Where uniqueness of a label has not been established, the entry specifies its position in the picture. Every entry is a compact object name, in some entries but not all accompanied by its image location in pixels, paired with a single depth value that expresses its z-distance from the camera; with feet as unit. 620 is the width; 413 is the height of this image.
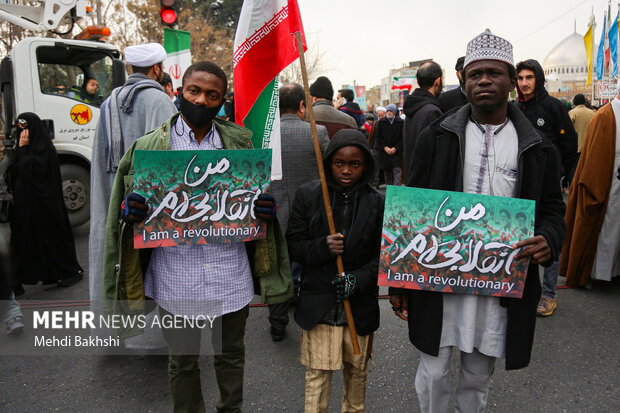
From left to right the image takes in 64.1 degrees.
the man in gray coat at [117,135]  10.52
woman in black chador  16.38
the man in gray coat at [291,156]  12.56
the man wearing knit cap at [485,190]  6.77
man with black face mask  7.52
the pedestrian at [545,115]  13.51
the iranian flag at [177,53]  29.09
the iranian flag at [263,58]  9.20
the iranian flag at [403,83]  66.49
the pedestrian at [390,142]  32.55
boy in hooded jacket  7.75
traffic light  26.76
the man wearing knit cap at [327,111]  15.61
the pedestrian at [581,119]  31.48
